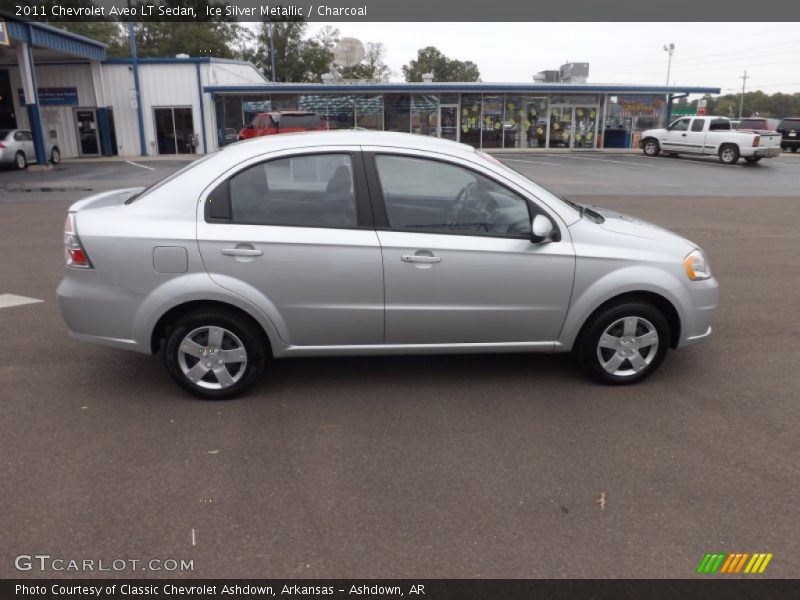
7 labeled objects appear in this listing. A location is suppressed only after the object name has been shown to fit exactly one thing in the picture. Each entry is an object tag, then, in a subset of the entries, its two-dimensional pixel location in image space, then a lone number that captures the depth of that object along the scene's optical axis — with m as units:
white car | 21.94
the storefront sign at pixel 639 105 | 33.34
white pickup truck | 24.45
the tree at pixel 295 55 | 60.84
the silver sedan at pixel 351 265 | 4.01
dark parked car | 33.79
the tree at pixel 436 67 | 91.06
